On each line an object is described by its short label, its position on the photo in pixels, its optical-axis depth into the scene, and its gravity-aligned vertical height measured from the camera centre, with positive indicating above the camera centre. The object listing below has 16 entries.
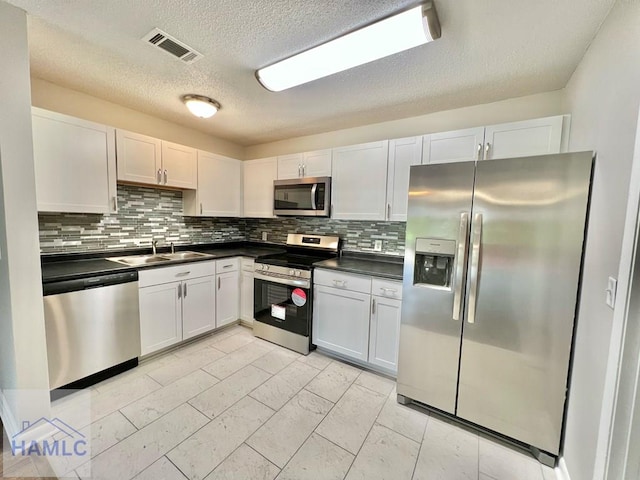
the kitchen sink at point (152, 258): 2.57 -0.45
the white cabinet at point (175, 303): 2.38 -0.87
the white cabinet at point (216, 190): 3.11 +0.37
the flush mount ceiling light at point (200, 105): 2.29 +1.00
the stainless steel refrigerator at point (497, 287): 1.45 -0.38
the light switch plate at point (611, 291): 1.06 -0.25
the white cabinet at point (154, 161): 2.43 +0.57
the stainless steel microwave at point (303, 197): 2.80 +0.27
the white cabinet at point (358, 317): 2.21 -0.86
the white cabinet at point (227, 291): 3.00 -0.85
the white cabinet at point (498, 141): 1.87 +0.67
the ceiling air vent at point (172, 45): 1.54 +1.07
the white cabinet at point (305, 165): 2.85 +0.65
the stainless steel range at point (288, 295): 2.63 -0.80
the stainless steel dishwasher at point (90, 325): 1.85 -0.86
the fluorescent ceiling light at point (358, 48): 1.31 +1.01
